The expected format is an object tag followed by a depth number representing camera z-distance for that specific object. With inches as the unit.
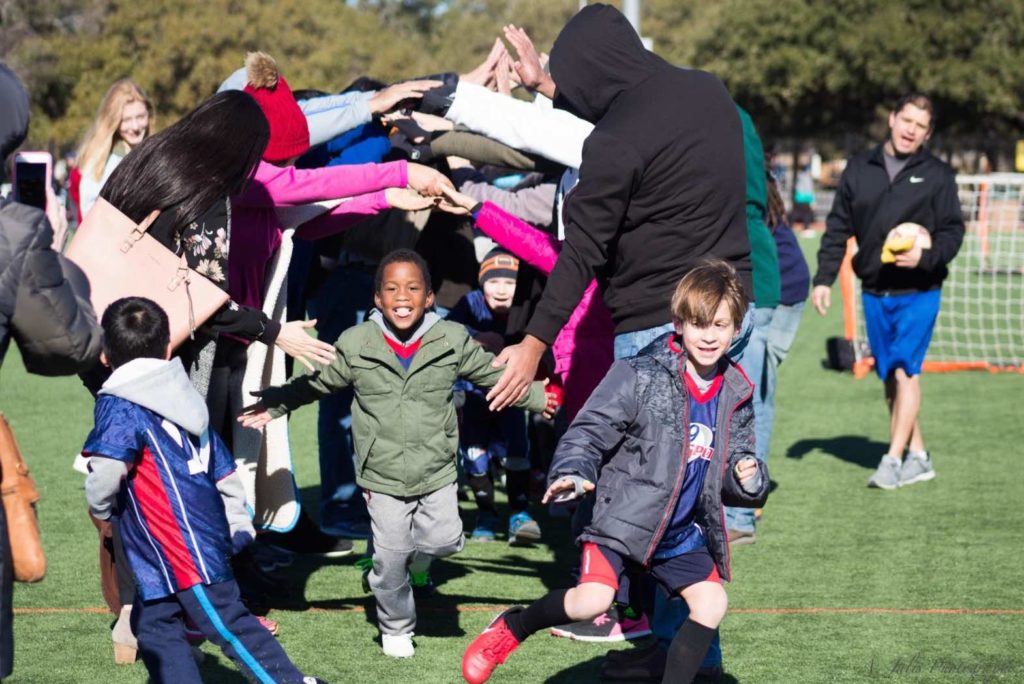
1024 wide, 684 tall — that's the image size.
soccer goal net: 534.3
